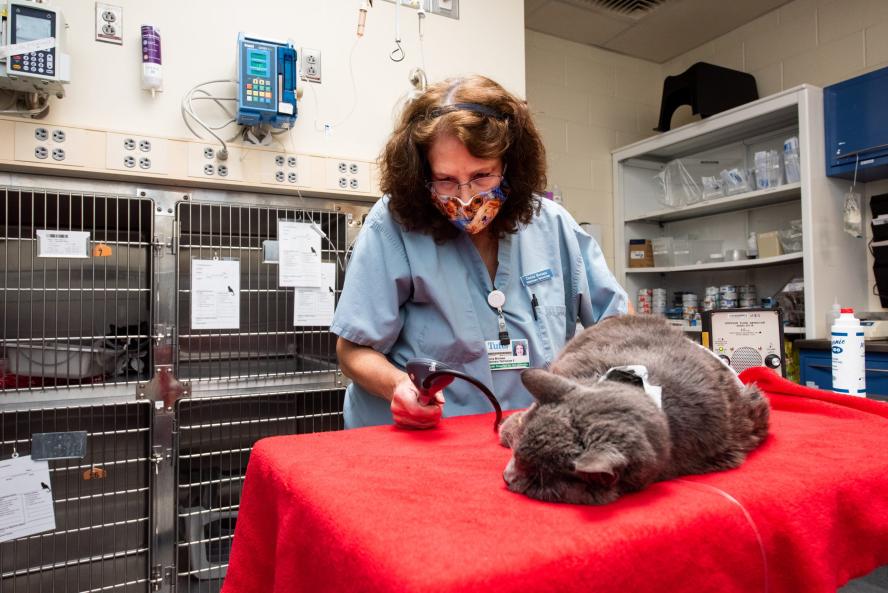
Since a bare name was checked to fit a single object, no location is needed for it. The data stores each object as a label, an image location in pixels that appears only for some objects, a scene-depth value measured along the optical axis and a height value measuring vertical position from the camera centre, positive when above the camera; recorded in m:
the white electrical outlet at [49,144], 1.77 +0.54
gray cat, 0.58 -0.14
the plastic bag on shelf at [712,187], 3.81 +0.79
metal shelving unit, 3.06 +0.63
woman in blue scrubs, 1.20 +0.10
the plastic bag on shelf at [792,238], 3.43 +0.39
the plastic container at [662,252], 4.08 +0.38
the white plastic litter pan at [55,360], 1.82 -0.16
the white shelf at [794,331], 3.15 -0.17
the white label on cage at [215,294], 2.00 +0.05
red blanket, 0.47 -0.21
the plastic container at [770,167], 3.42 +0.82
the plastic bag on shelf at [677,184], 4.15 +0.88
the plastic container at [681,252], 4.00 +0.36
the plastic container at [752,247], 3.62 +0.36
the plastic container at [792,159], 3.21 +0.82
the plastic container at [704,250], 3.97 +0.37
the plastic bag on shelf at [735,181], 3.64 +0.79
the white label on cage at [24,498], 1.74 -0.59
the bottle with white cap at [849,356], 1.35 -0.13
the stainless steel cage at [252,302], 2.11 +0.03
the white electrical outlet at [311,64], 2.24 +0.98
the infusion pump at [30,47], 1.68 +0.80
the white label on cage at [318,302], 2.17 +0.02
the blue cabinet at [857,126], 2.86 +0.91
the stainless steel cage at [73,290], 1.83 +0.07
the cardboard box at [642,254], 4.24 +0.37
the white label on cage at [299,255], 2.14 +0.21
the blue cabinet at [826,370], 2.58 -0.34
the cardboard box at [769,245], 3.42 +0.35
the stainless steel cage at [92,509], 1.84 -0.69
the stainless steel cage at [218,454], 1.99 -0.56
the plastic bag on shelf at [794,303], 3.34 -0.01
